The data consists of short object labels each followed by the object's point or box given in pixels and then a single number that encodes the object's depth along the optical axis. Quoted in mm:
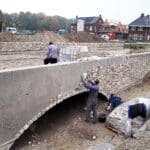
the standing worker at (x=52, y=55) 13461
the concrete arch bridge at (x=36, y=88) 8977
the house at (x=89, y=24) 71800
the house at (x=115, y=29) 71125
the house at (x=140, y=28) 64438
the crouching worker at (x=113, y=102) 13586
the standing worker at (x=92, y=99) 12213
